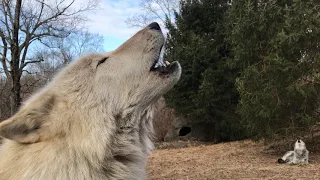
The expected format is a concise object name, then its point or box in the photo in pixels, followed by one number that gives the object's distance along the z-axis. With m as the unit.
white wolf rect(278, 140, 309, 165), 10.90
